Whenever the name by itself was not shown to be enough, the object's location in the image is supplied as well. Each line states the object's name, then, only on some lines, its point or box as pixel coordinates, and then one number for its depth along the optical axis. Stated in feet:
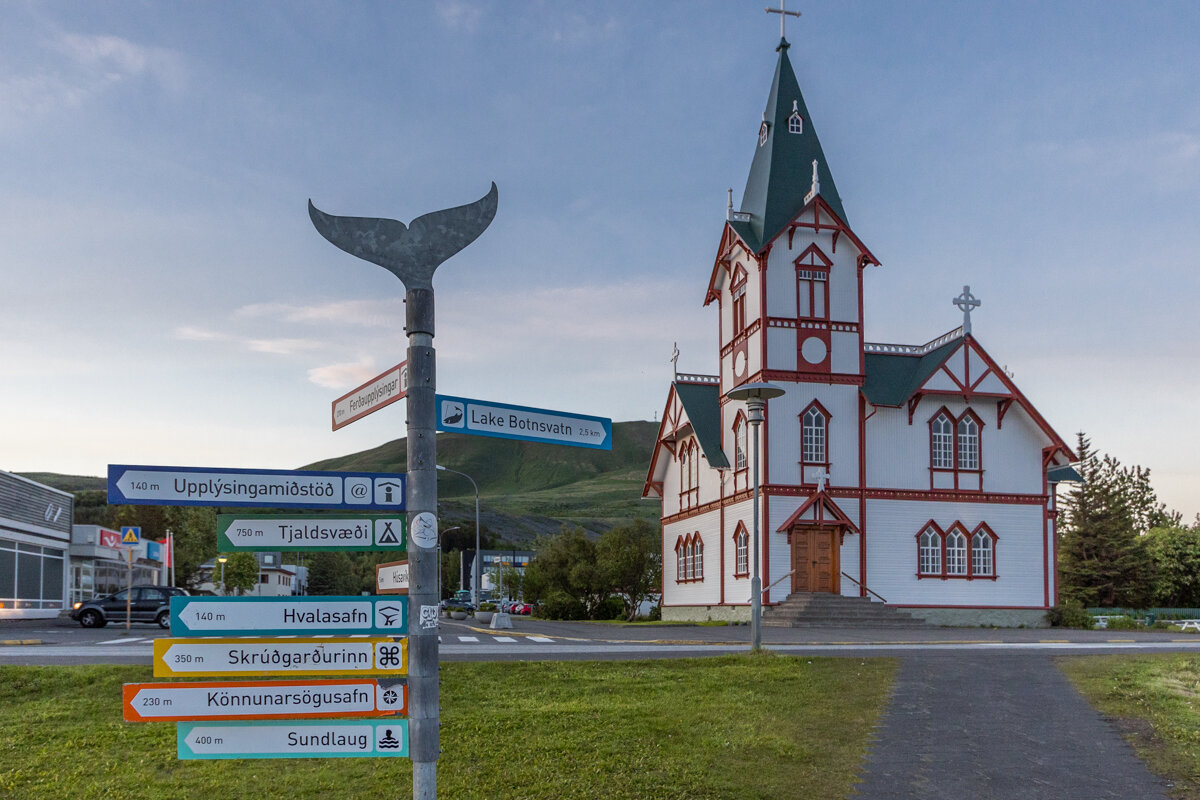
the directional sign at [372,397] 22.34
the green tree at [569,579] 188.55
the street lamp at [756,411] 60.75
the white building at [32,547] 150.00
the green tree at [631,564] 189.98
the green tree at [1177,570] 236.63
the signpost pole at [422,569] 20.94
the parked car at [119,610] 121.08
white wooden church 128.57
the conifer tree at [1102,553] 223.51
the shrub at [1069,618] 130.62
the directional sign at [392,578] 21.67
